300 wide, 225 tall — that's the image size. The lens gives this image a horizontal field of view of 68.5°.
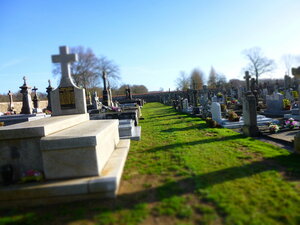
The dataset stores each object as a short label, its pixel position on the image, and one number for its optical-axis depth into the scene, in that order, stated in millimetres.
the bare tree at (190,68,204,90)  68312
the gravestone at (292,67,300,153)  5241
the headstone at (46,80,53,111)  25516
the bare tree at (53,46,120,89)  47344
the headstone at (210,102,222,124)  12216
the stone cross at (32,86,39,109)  25356
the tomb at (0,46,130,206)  3541
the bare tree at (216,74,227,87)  74812
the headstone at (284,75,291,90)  24536
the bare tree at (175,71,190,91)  71125
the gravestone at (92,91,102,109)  17991
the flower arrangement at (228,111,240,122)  11370
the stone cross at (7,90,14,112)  25981
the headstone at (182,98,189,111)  21578
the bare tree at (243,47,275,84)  66125
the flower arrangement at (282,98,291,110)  14347
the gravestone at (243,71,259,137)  8094
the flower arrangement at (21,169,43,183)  3840
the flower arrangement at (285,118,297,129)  8422
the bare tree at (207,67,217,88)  72662
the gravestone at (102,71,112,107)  20933
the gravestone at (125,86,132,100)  34878
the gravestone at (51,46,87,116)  7465
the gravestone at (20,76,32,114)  16719
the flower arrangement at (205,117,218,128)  10648
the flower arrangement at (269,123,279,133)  8041
